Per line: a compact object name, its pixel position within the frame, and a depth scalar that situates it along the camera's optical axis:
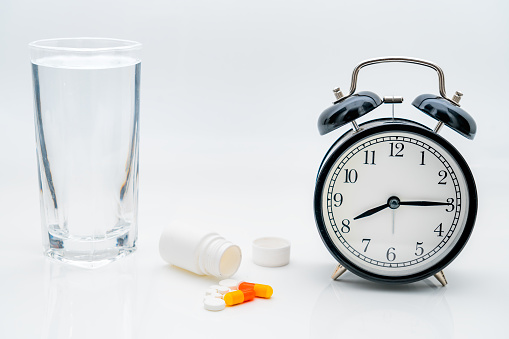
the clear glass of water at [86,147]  0.77
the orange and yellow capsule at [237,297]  0.74
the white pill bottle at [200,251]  0.77
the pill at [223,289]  0.75
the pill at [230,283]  0.76
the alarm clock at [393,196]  0.75
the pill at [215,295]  0.74
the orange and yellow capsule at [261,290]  0.75
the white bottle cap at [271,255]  0.79
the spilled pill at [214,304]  0.73
